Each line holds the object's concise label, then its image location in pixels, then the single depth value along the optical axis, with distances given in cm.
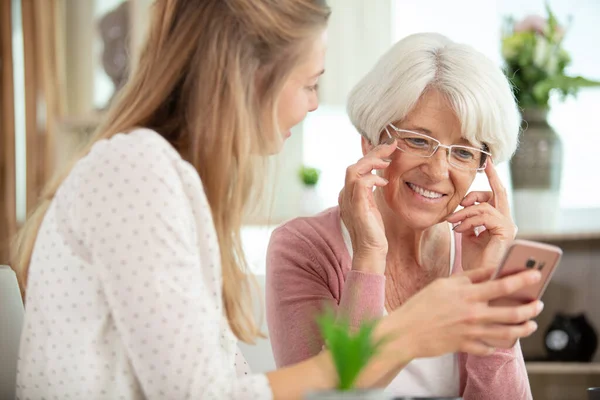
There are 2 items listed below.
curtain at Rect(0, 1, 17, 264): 400
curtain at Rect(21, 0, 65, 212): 394
